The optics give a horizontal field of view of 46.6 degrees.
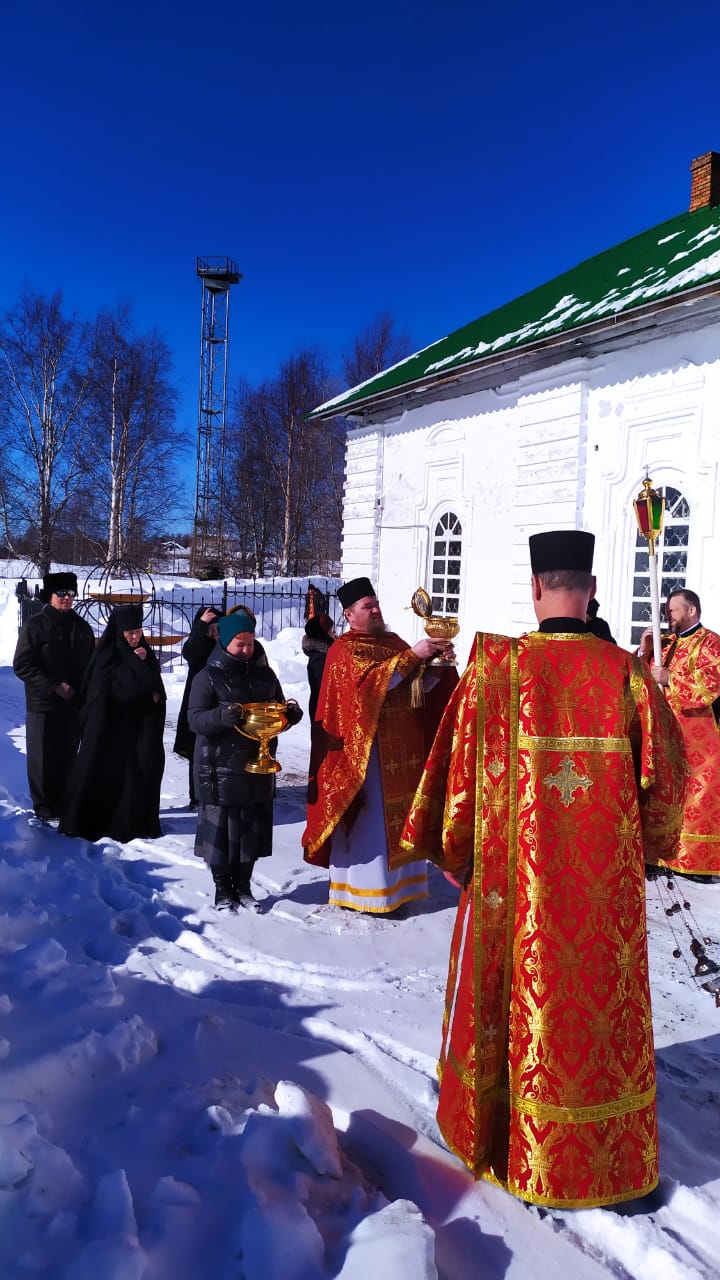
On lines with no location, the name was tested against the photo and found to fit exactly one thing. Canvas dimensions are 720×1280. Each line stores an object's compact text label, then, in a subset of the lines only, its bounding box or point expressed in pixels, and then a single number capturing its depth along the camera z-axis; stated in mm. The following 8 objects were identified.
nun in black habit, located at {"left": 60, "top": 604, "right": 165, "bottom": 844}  5594
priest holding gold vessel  4750
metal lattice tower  31438
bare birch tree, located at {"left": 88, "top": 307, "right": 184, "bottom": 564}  25531
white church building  8891
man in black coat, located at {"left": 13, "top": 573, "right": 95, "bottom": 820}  6082
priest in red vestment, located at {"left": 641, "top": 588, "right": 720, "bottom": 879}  5418
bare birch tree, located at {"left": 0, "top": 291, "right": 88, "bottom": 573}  23016
